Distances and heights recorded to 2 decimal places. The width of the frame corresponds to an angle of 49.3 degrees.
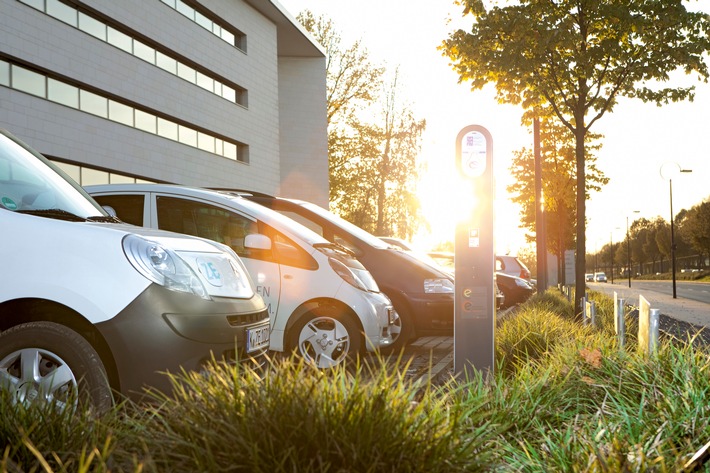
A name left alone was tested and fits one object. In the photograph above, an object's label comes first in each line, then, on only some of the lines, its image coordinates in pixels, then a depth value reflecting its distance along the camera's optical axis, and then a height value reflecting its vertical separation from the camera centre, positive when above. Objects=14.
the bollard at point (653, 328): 5.39 -0.57
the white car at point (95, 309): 3.95 -0.29
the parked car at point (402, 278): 8.70 -0.30
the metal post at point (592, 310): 9.44 -0.76
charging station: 6.28 +0.05
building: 23.41 +6.22
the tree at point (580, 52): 12.55 +3.31
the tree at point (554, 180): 23.66 +2.61
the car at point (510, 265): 22.70 -0.43
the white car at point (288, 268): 7.14 -0.15
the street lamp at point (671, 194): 34.98 +2.53
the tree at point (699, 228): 83.06 +2.29
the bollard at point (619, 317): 7.50 -0.68
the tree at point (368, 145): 46.50 +6.46
